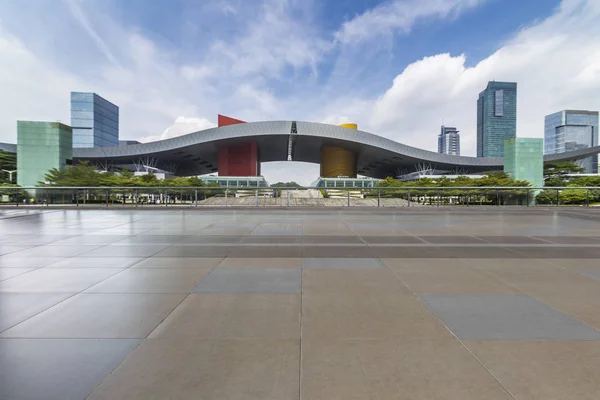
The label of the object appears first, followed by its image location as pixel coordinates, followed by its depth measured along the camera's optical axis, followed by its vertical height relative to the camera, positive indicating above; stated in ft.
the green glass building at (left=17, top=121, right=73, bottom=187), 180.14 +23.42
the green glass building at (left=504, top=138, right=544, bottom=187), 201.98 +21.86
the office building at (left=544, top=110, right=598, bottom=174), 645.51 +106.96
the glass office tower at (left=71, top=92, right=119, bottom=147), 447.01 +104.28
